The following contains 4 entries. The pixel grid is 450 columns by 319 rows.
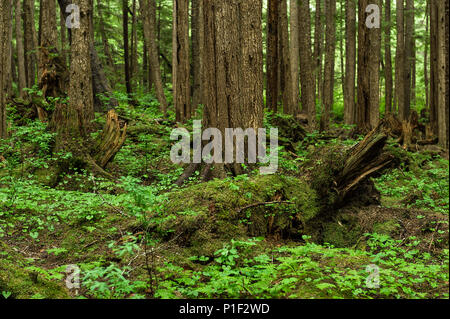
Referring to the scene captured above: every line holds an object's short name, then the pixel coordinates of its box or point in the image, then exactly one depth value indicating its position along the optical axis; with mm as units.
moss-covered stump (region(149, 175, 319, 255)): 4961
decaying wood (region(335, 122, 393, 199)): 5969
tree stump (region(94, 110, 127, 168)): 8703
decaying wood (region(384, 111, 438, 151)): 13102
